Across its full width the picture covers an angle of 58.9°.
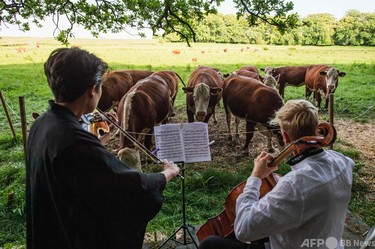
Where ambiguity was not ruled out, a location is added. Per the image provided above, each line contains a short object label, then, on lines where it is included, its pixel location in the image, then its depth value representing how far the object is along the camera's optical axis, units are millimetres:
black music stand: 3079
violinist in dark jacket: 1495
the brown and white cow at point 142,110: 5303
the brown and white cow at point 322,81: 10672
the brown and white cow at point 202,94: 6973
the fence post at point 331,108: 4301
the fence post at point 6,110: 6344
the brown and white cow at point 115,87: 8250
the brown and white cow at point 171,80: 8453
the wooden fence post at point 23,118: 3762
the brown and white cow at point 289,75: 12836
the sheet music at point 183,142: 2834
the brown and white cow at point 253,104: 6113
